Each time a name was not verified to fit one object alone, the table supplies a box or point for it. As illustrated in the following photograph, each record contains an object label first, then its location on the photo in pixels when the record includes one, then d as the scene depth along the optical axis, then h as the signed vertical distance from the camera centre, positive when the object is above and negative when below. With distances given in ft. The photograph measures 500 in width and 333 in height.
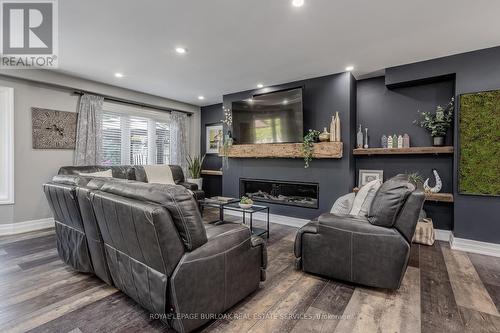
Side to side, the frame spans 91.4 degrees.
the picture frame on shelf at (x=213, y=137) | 20.84 +2.31
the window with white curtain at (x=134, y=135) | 16.60 +2.08
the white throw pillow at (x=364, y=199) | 8.04 -1.18
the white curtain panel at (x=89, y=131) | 14.67 +1.98
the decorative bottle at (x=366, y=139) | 13.76 +1.40
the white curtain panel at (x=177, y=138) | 20.12 +2.10
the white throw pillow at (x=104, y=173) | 13.81 -0.56
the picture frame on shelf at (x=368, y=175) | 13.50 -0.65
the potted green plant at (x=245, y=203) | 11.40 -1.88
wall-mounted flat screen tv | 14.06 +2.82
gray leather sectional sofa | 4.94 -2.02
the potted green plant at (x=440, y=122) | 11.62 +2.01
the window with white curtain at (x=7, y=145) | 12.53 +0.94
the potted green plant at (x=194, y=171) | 19.67 -0.63
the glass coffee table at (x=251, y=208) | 11.10 -2.10
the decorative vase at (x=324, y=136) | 13.46 +1.52
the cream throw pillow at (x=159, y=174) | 16.74 -0.74
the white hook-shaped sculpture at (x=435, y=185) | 11.80 -1.03
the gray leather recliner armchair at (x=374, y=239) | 6.77 -2.24
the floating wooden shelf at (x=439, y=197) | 11.01 -1.51
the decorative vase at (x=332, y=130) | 13.26 +1.81
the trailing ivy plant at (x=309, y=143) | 13.65 +1.15
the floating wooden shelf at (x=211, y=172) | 19.72 -0.73
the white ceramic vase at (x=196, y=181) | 19.46 -1.40
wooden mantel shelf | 13.12 +0.81
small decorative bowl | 11.39 -1.99
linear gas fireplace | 14.78 -1.88
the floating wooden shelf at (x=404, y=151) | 11.30 +0.67
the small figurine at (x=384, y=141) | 13.28 +1.24
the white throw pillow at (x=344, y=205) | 9.06 -1.58
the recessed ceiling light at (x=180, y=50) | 10.45 +4.94
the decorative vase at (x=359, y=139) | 13.75 +1.39
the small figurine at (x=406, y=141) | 12.61 +1.18
